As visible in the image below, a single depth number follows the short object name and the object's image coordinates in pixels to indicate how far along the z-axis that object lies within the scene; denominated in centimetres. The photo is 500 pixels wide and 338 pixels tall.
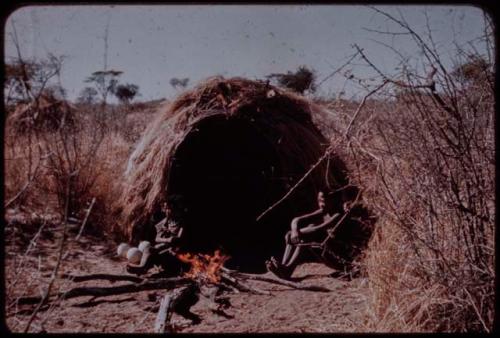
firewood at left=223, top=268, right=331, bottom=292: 371
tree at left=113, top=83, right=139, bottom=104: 2511
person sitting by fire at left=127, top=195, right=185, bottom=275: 433
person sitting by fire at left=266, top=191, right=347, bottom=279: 402
